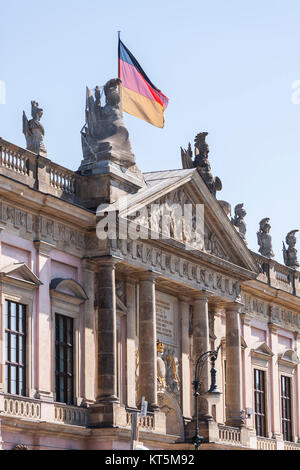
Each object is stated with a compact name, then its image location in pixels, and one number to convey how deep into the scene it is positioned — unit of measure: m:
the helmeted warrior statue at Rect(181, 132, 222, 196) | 49.56
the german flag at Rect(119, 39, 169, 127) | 45.59
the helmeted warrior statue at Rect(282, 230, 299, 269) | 59.53
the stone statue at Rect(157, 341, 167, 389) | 45.31
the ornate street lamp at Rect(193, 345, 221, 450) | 37.12
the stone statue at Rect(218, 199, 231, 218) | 51.31
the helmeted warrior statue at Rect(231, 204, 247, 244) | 52.81
